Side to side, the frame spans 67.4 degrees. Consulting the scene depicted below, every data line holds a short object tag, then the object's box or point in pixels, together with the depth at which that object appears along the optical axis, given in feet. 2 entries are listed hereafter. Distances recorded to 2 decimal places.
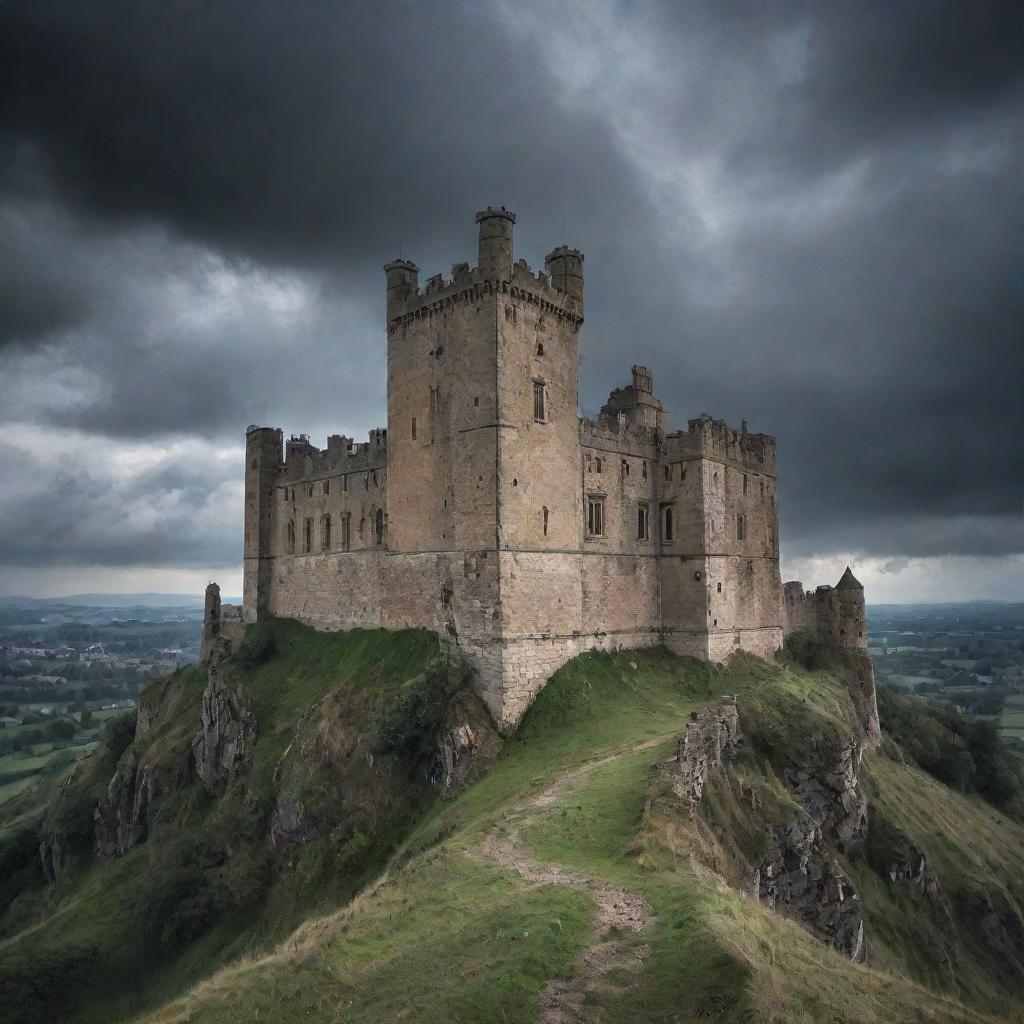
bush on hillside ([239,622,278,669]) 172.86
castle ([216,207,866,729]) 123.75
